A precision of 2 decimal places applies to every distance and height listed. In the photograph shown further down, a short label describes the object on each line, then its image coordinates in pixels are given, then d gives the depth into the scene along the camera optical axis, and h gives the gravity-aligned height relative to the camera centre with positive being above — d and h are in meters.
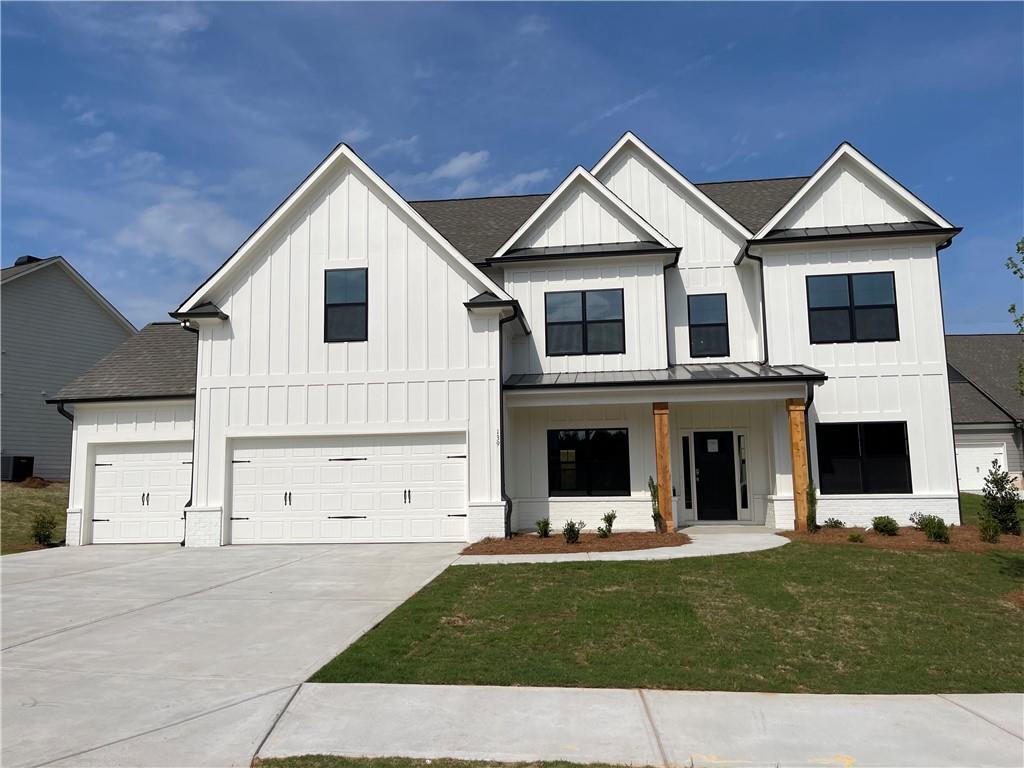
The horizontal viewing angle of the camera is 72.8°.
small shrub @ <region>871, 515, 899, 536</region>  14.21 -1.23
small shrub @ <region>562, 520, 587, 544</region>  13.78 -1.23
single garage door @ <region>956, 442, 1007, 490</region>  27.92 +0.10
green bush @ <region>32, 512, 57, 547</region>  16.94 -1.26
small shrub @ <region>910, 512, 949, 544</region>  13.01 -1.22
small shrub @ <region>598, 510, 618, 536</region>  14.85 -1.07
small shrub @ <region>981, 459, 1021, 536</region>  14.08 -0.85
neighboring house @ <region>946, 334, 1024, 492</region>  27.89 +1.62
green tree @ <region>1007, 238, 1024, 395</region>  10.22 +2.84
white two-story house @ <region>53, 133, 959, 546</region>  15.58 +2.13
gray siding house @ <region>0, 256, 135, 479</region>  26.39 +5.18
